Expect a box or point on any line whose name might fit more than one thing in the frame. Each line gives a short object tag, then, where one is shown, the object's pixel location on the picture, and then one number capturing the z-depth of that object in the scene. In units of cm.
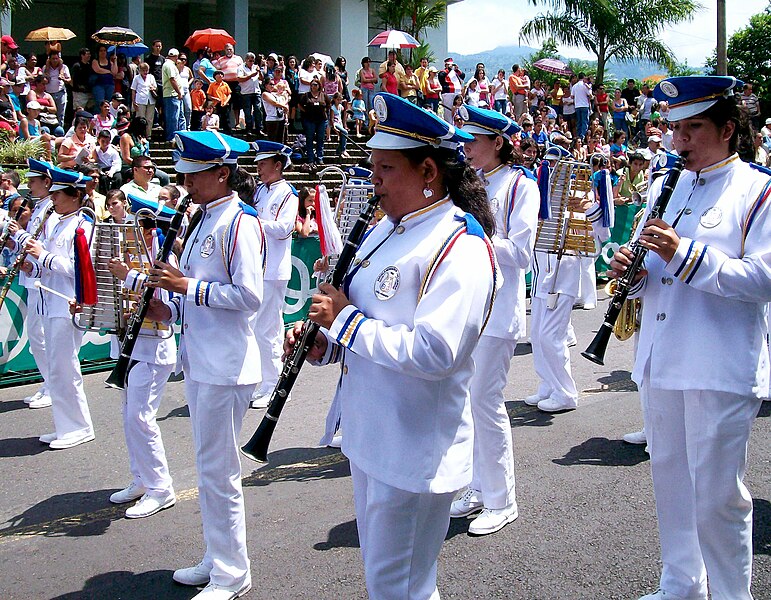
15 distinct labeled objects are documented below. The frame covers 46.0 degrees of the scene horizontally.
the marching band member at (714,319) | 358
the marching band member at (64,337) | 698
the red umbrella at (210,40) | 1869
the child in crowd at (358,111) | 2059
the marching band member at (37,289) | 737
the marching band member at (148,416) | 548
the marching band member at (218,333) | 430
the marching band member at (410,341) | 296
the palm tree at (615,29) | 3356
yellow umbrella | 1853
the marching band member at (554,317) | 764
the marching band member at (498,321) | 515
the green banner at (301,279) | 1077
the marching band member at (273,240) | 861
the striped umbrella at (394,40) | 2195
